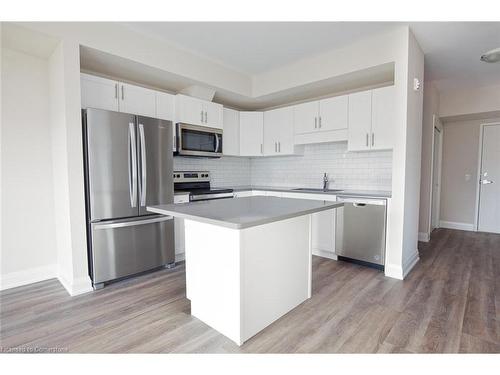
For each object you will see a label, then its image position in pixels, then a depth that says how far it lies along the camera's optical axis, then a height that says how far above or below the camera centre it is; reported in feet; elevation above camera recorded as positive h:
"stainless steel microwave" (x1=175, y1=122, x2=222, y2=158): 11.50 +1.39
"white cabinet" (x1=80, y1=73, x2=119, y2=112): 8.92 +2.69
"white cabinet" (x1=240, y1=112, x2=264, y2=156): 14.89 +2.11
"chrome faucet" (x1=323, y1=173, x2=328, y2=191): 13.56 -0.56
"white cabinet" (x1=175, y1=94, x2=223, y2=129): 11.55 +2.71
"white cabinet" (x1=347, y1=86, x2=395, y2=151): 10.48 +2.07
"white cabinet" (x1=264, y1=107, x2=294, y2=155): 13.87 +2.09
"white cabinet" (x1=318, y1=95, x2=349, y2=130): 11.75 +2.59
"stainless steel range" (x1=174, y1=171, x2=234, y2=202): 11.63 -0.71
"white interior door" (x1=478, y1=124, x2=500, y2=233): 16.22 -0.70
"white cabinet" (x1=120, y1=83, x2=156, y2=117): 9.80 +2.69
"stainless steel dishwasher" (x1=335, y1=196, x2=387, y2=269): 10.17 -2.36
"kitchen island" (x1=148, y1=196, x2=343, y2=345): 5.72 -2.13
